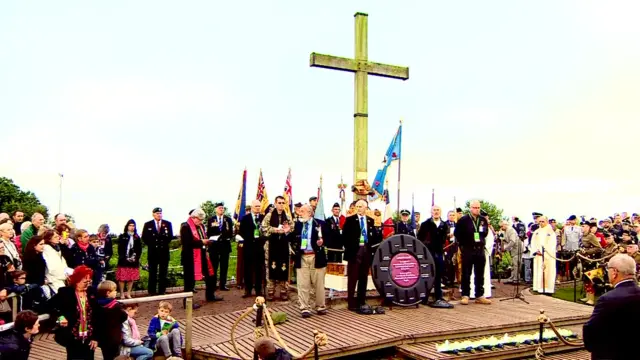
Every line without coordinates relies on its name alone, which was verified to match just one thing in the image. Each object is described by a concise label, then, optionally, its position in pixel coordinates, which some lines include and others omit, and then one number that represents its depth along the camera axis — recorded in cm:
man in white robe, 1423
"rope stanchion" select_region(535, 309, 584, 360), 832
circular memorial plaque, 1068
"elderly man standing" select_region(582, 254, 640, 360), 515
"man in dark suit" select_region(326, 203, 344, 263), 1048
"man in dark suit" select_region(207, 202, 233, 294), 1212
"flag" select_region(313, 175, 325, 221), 1338
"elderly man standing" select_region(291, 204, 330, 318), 988
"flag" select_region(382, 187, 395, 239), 1261
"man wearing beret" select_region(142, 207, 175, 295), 1180
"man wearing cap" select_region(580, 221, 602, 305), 1408
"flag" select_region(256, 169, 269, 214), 1502
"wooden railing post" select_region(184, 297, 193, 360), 834
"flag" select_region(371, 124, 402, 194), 1308
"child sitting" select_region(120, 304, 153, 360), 756
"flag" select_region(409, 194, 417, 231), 1394
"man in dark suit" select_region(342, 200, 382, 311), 1034
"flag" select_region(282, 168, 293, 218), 1554
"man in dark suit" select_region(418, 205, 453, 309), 1146
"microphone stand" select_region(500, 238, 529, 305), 1257
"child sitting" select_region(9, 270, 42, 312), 836
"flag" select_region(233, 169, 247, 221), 1480
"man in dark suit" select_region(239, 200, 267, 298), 1151
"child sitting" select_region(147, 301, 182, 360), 787
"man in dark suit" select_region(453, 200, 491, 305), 1154
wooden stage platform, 823
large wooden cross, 1229
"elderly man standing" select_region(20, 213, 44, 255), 981
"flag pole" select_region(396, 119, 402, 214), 1306
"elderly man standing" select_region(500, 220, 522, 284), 1491
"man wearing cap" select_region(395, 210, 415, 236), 1264
